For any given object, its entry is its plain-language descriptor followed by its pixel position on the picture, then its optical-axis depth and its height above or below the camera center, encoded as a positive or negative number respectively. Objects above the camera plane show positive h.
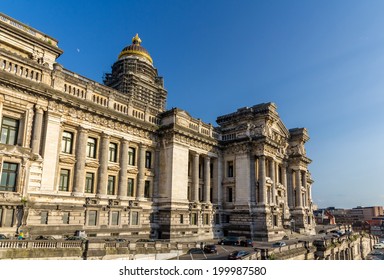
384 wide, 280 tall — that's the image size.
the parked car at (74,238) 27.97 -3.36
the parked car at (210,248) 31.84 -4.70
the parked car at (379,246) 93.31 -12.13
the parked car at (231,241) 39.92 -4.83
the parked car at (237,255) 26.78 -4.52
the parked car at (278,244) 36.59 -4.74
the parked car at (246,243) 38.89 -4.93
